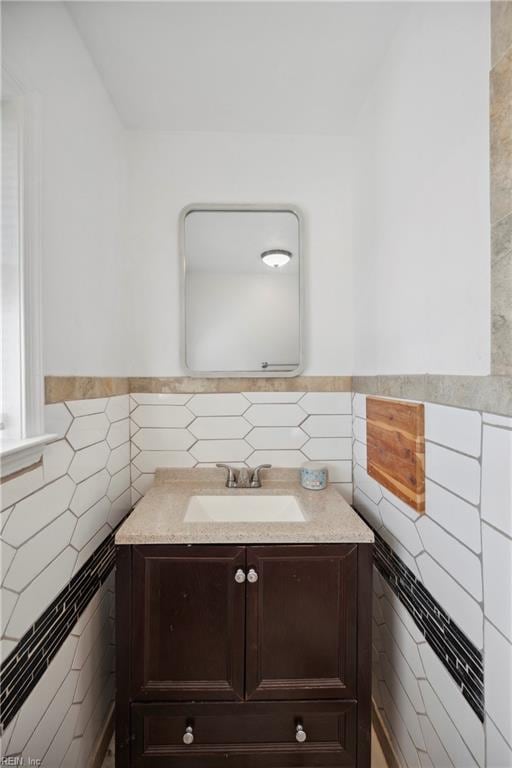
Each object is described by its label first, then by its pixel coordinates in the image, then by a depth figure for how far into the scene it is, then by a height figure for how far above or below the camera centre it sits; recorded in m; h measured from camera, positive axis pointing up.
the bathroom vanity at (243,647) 1.13 -0.85
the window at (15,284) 0.89 +0.23
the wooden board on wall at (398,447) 1.03 -0.23
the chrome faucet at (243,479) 1.60 -0.45
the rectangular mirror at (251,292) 1.67 +0.39
